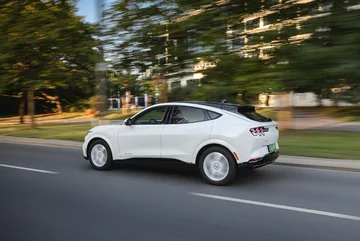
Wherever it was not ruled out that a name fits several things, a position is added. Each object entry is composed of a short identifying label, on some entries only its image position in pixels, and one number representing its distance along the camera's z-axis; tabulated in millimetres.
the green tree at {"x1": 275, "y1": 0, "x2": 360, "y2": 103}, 8680
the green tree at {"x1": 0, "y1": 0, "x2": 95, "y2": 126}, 15648
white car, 6773
